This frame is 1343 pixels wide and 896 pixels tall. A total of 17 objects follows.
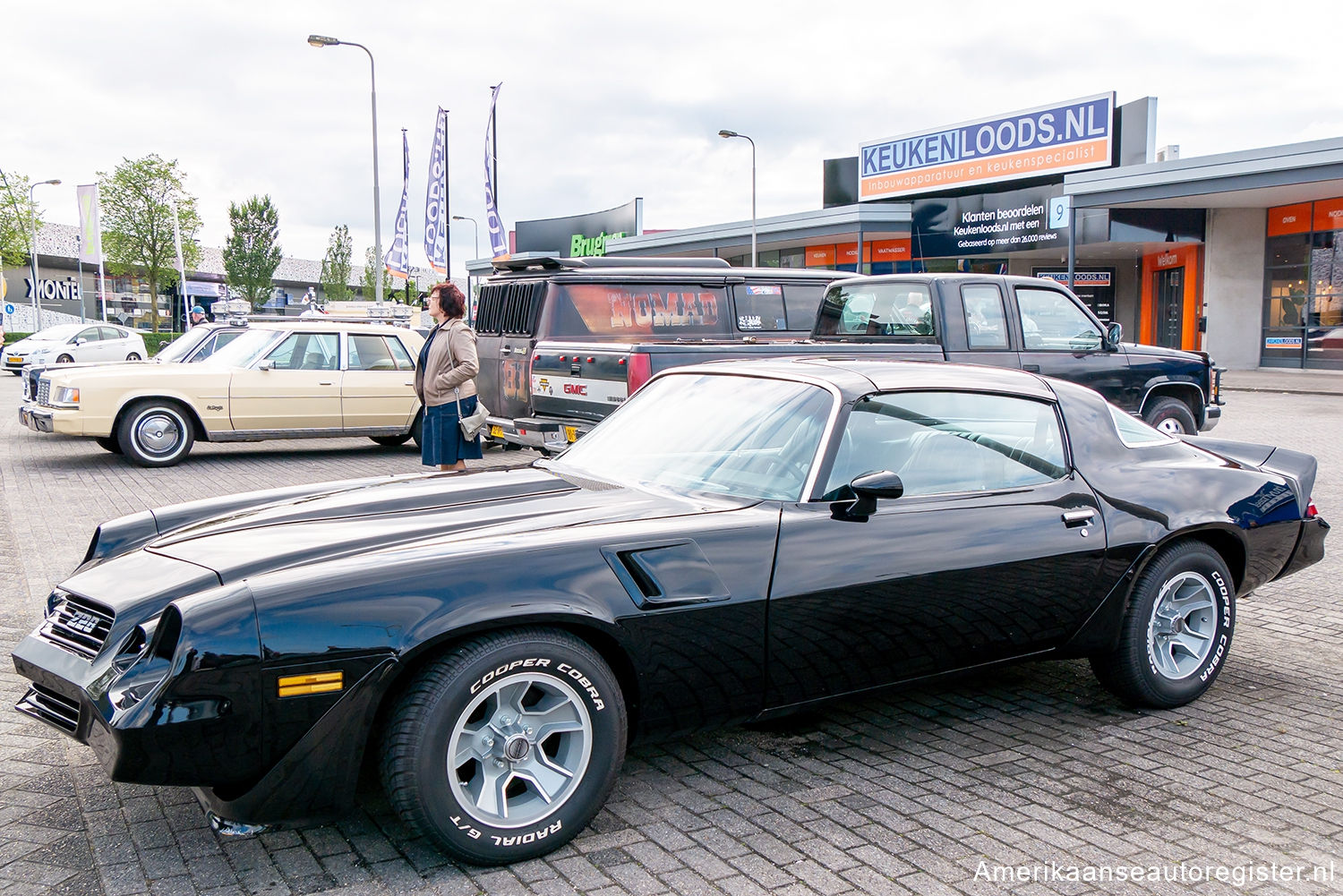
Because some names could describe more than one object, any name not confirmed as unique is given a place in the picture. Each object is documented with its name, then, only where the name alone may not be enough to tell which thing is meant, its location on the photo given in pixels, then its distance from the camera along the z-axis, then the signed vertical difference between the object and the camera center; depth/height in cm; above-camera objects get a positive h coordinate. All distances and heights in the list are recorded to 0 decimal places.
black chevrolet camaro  278 -78
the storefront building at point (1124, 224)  2636 +326
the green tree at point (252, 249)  6469 +536
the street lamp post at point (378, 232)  2625 +262
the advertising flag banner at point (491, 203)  2798 +351
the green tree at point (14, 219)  5147 +576
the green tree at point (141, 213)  5425 +635
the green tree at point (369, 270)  6666 +418
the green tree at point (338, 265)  7538 +513
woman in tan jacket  835 -32
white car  2786 -19
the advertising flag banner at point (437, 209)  2891 +347
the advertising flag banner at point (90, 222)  4209 +460
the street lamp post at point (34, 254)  4741 +406
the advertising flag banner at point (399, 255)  2880 +219
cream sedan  1193 -65
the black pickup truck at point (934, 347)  922 -10
